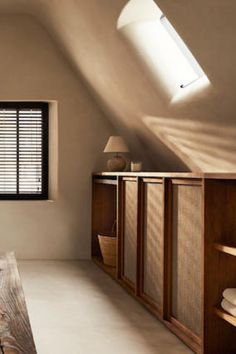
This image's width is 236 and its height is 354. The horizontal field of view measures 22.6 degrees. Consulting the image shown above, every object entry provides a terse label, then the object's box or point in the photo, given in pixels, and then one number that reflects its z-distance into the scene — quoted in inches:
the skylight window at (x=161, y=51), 150.5
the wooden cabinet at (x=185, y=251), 109.3
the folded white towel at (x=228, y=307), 102.1
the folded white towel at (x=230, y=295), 102.6
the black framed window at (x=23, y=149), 249.6
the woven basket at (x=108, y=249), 208.2
